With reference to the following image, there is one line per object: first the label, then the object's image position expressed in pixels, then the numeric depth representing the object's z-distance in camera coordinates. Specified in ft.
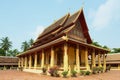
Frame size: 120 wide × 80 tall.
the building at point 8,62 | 81.32
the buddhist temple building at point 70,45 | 29.24
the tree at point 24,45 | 116.72
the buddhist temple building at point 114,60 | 65.49
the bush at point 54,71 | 27.47
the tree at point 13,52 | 128.15
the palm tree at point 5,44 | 114.97
